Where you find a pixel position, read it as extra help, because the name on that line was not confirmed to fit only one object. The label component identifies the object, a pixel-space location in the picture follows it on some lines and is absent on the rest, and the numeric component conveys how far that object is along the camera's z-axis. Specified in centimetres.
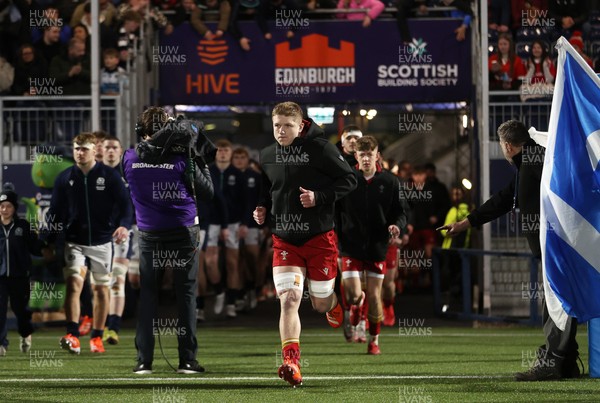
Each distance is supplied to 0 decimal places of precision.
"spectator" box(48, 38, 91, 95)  1894
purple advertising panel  1911
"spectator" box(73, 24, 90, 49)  1942
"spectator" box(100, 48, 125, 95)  1861
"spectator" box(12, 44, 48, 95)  1912
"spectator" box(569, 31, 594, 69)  1937
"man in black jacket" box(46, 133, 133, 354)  1357
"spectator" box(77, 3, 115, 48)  1931
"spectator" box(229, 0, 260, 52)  1912
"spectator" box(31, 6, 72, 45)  1961
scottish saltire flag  991
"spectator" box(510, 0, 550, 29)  1956
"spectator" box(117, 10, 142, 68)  1912
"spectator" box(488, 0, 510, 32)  1980
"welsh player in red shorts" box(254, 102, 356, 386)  1022
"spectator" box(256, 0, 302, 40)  1917
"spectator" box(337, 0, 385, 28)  1916
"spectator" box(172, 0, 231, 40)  1906
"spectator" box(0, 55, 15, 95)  1923
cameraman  1108
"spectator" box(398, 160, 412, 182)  2288
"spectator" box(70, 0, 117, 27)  1956
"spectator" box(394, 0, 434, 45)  1900
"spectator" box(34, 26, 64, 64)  1939
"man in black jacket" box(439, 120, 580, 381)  1037
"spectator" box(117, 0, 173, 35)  1911
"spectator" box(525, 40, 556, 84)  1848
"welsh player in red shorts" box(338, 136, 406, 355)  1335
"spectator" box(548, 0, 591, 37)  2009
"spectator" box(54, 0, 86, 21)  2027
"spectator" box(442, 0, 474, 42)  1900
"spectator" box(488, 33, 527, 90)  1884
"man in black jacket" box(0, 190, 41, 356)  1373
